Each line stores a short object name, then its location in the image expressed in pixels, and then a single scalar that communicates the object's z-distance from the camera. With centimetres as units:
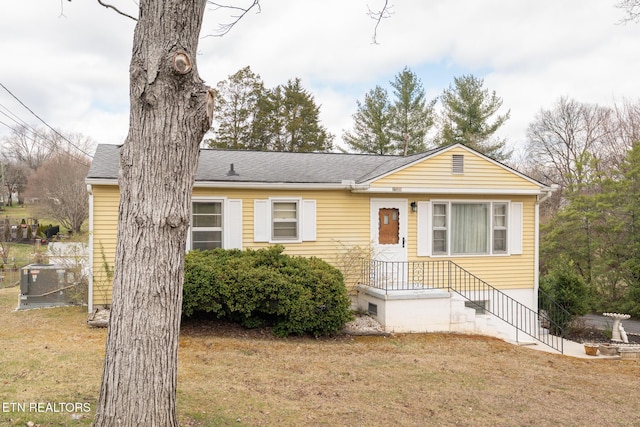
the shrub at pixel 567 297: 1235
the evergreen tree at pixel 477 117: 3088
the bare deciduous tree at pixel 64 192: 2977
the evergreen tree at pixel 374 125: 3272
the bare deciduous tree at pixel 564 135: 2864
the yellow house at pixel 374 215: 1058
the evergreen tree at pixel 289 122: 3291
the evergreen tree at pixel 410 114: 3253
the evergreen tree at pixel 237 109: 3256
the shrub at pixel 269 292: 870
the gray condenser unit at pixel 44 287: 1145
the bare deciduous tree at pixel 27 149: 4792
